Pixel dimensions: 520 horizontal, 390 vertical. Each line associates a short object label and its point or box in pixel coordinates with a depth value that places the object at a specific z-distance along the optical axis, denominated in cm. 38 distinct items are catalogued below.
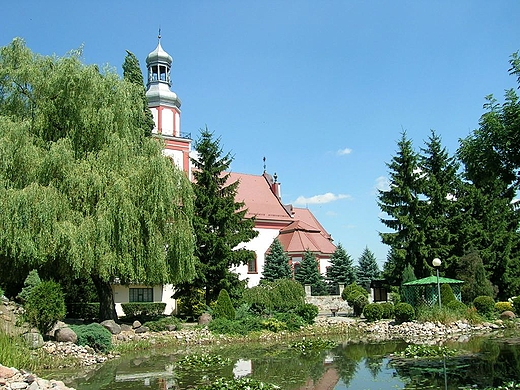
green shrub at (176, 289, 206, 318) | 2447
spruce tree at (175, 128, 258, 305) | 2459
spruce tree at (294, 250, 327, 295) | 3778
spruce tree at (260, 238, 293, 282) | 3778
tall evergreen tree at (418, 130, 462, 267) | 2942
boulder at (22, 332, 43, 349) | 1429
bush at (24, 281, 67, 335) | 1539
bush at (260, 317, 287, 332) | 2217
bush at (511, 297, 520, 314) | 2501
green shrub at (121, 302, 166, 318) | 2742
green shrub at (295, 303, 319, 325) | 2380
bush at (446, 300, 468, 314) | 2298
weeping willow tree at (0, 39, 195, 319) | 1711
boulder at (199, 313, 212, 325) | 2189
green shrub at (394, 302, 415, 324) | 2281
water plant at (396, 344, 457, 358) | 1432
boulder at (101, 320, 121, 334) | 1898
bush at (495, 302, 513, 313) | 2554
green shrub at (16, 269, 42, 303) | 1595
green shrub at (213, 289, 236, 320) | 2237
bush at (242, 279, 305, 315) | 2498
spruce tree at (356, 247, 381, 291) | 4426
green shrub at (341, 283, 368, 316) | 2725
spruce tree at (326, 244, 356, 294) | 3888
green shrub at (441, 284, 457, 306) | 2422
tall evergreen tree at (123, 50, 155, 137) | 2634
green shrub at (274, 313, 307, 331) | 2252
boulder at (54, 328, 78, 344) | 1556
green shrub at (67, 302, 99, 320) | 2380
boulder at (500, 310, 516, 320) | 2422
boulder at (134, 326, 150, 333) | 2010
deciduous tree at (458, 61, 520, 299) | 3016
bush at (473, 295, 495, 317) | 2423
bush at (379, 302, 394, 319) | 2458
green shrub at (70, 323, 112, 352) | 1598
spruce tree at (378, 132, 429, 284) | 2966
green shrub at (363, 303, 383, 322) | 2450
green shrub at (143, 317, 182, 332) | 2072
